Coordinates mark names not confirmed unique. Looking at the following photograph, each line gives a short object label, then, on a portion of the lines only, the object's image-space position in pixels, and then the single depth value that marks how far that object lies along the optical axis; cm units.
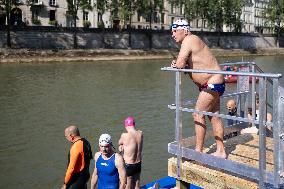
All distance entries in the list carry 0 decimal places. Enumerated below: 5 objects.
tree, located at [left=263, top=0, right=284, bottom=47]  9556
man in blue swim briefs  666
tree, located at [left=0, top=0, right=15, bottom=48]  5828
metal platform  528
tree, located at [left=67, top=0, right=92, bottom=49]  6550
